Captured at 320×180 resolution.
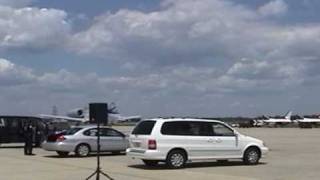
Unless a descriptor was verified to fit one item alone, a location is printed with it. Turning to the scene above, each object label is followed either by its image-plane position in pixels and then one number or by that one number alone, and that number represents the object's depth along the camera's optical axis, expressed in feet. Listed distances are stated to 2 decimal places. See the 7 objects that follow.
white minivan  73.00
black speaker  54.65
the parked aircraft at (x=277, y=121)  398.62
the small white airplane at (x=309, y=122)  359.87
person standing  101.45
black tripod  56.44
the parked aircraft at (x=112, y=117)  351.87
